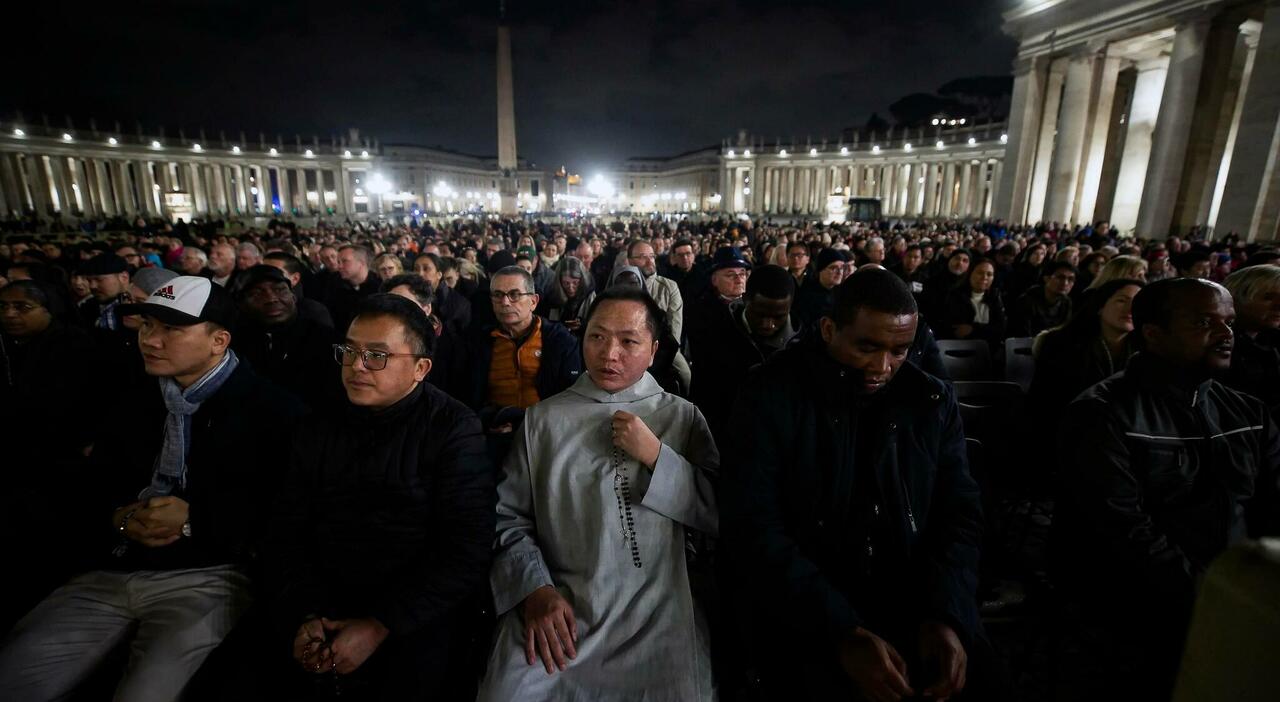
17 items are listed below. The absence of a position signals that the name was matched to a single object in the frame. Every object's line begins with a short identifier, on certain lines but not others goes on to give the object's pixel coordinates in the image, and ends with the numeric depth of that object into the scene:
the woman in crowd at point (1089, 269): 7.67
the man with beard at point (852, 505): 2.18
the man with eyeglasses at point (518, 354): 4.02
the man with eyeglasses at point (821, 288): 6.06
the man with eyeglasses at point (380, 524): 2.27
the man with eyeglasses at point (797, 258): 8.01
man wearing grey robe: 2.15
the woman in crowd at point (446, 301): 5.63
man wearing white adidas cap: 2.31
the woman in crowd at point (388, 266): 6.90
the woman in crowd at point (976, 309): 6.61
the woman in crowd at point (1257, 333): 3.52
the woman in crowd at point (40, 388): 4.13
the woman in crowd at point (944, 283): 7.24
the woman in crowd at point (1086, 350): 3.97
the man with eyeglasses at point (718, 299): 5.07
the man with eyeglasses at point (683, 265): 8.93
